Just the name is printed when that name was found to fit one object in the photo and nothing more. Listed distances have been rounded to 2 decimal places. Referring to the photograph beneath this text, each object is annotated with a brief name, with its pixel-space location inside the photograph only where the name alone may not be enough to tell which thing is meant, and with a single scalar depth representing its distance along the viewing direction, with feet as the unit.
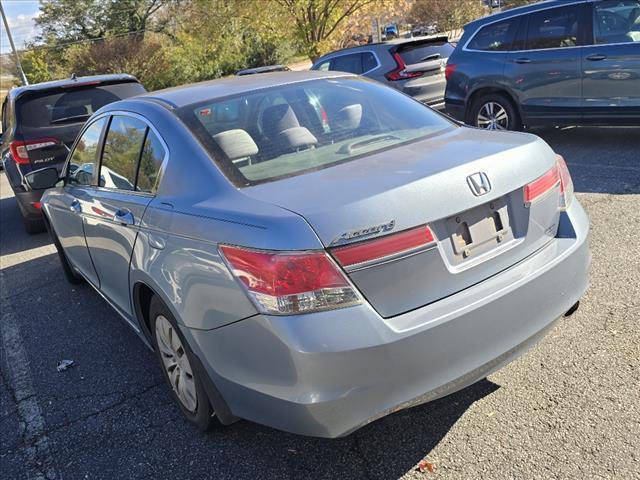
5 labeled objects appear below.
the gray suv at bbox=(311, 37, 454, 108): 32.07
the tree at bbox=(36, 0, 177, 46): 141.90
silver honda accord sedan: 7.18
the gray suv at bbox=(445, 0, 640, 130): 22.65
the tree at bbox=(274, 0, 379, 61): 62.54
